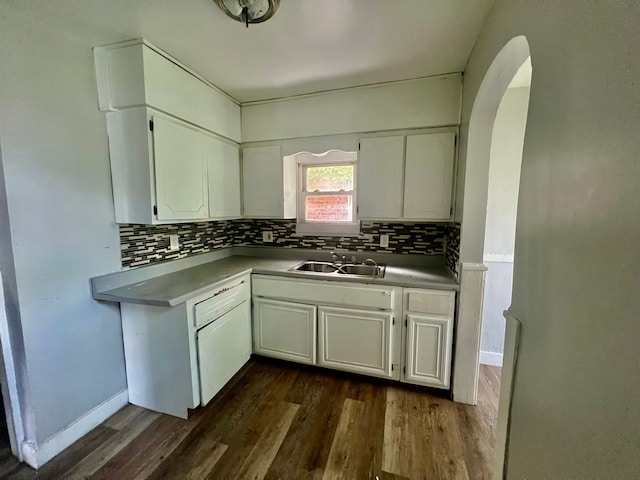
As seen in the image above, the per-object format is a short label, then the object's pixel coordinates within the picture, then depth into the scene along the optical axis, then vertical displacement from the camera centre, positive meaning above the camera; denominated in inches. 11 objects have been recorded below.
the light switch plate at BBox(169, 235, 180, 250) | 84.7 -9.9
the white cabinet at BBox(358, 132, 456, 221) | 79.9 +11.1
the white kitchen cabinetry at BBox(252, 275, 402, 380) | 78.2 -34.9
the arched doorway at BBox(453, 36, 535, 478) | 60.5 -4.9
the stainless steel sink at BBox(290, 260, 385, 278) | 92.2 -20.2
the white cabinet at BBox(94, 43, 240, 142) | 61.6 +32.1
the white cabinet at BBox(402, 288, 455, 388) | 73.1 -34.6
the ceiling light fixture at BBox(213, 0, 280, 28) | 47.0 +36.9
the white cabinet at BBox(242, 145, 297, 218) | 97.3 +10.9
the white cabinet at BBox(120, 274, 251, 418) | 65.1 -36.1
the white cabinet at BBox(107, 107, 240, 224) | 65.1 +11.8
